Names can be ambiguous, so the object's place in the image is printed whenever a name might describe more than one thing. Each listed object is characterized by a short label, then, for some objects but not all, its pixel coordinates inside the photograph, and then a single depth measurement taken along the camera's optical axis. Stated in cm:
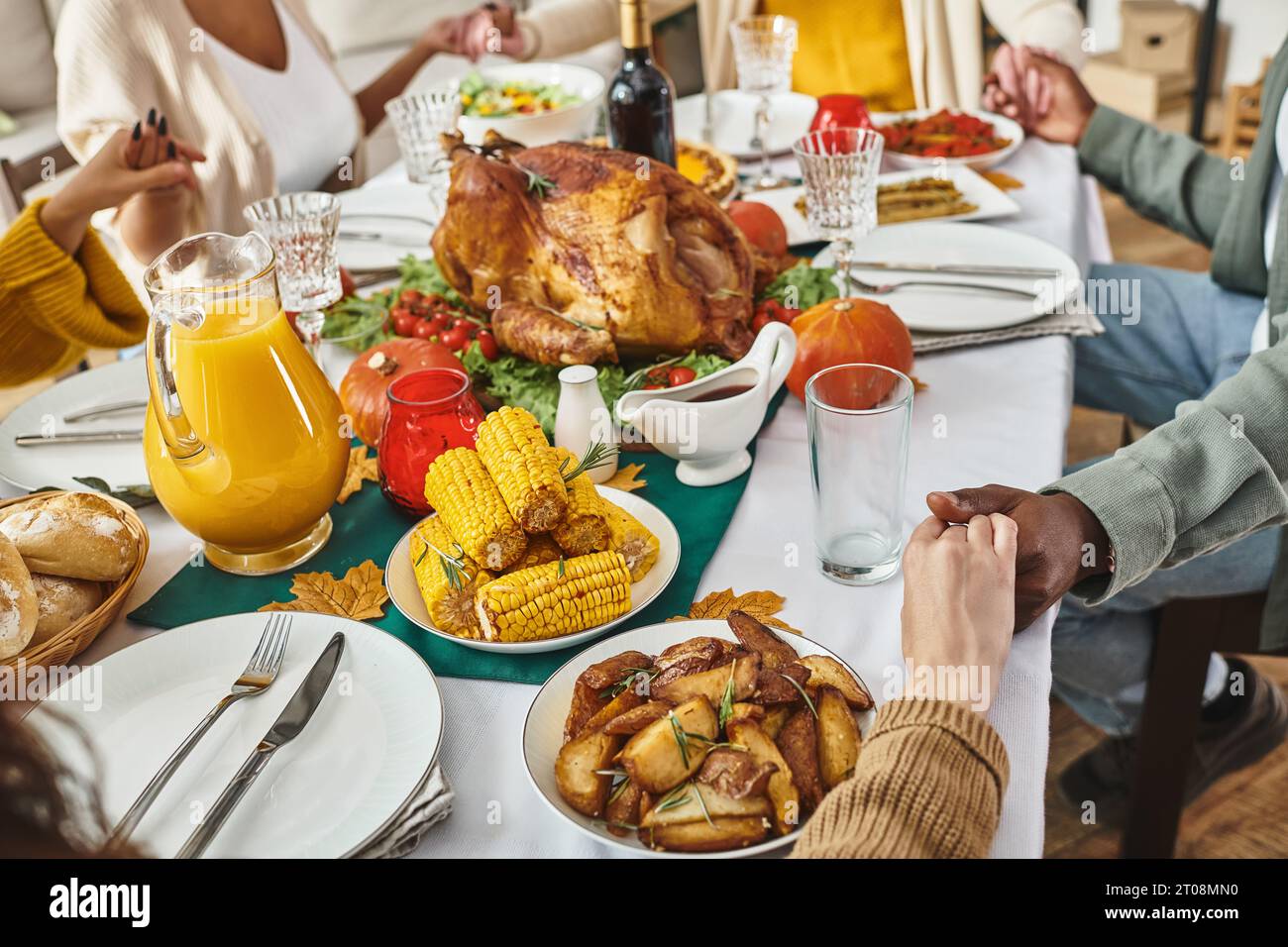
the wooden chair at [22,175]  249
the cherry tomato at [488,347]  131
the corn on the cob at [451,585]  88
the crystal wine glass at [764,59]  191
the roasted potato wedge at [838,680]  75
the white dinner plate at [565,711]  68
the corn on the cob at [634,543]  94
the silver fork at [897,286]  143
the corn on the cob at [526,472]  88
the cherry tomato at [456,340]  135
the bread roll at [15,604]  80
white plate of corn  85
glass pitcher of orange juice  91
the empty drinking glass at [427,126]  168
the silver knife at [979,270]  146
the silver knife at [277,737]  68
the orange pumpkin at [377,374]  120
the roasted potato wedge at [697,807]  66
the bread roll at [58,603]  86
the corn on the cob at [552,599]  84
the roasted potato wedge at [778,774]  67
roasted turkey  123
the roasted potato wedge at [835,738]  71
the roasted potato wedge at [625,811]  68
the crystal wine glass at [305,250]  124
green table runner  88
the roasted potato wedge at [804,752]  69
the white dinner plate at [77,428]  116
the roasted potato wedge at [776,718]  72
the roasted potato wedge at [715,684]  73
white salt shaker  109
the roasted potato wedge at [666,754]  68
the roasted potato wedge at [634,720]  71
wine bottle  155
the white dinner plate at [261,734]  70
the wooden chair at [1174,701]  131
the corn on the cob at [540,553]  91
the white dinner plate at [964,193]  168
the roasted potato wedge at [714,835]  65
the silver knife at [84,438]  121
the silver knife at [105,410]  125
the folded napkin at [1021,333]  135
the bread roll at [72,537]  88
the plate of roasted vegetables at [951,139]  187
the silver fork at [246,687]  69
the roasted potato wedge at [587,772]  70
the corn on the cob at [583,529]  90
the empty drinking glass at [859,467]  90
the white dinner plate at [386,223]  171
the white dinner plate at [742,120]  205
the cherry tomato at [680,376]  117
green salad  205
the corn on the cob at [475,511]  88
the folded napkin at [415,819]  70
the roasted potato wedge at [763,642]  77
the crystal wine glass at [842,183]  135
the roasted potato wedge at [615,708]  74
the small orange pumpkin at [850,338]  120
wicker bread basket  83
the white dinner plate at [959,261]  138
